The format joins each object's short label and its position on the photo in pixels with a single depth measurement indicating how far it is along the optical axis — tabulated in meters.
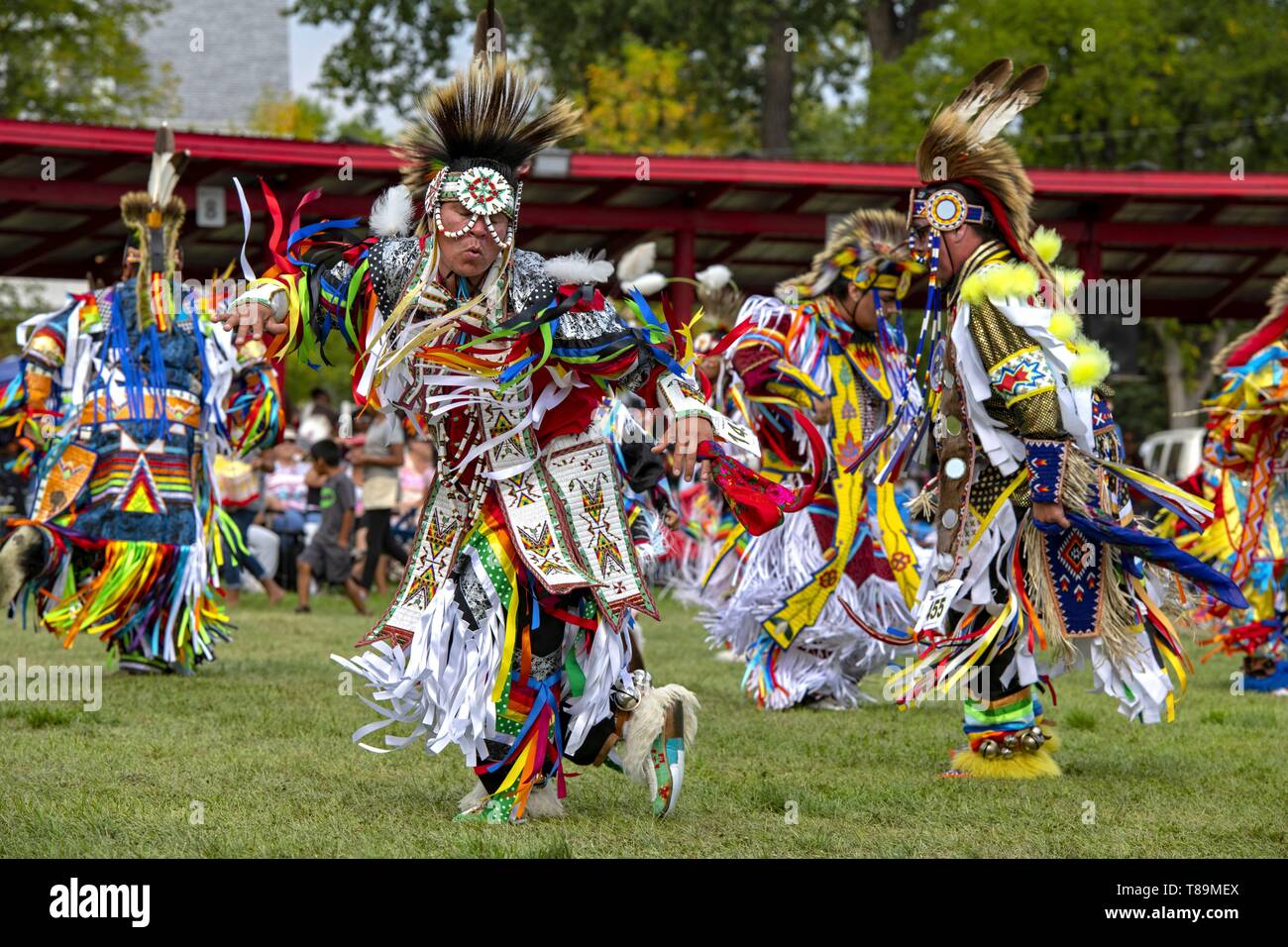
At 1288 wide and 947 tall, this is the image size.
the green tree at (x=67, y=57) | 29.31
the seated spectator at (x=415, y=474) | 15.05
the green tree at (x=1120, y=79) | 27.12
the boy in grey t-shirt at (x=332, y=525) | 13.25
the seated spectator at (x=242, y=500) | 13.06
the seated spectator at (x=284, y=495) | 14.93
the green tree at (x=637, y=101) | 29.00
